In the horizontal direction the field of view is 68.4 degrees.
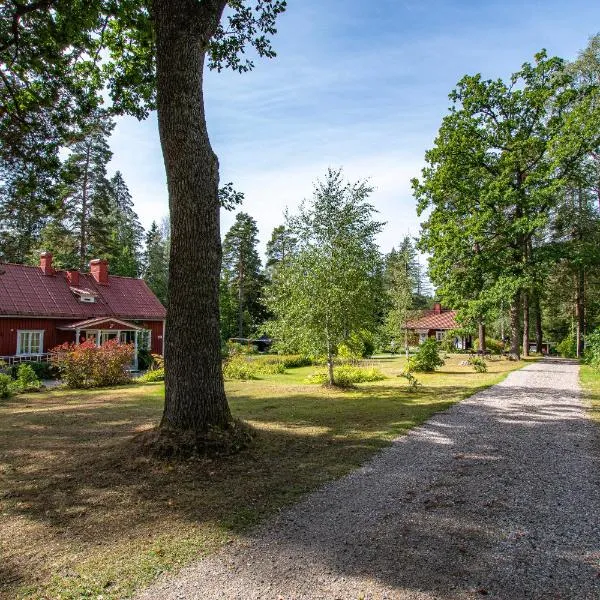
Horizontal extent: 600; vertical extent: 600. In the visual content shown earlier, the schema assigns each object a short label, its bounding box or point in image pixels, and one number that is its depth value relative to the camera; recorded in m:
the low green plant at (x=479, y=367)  19.16
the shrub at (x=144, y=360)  25.91
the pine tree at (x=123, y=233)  41.91
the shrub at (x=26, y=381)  15.91
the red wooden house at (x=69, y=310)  22.39
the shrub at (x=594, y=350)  17.27
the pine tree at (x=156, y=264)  47.00
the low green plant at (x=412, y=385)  13.50
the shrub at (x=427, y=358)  20.02
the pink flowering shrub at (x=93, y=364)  16.44
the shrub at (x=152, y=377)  18.65
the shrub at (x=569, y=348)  33.22
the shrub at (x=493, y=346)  35.69
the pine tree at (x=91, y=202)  37.76
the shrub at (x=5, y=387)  14.17
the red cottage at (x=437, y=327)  46.19
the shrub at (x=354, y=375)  16.78
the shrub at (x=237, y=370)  19.31
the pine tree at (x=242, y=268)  47.22
